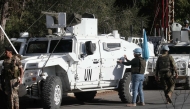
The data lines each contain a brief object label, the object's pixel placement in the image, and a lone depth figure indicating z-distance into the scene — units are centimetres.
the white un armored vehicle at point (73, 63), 1246
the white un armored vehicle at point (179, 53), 1939
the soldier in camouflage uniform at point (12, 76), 1178
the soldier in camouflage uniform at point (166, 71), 1431
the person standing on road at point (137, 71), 1379
